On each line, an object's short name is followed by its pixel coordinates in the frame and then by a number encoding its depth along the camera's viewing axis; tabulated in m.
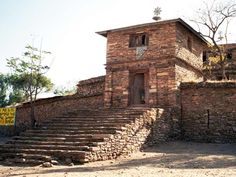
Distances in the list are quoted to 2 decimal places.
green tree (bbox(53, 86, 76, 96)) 46.00
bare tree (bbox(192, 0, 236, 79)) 20.94
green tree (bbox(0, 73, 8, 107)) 47.88
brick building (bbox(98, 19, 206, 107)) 17.33
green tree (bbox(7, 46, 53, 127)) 23.73
